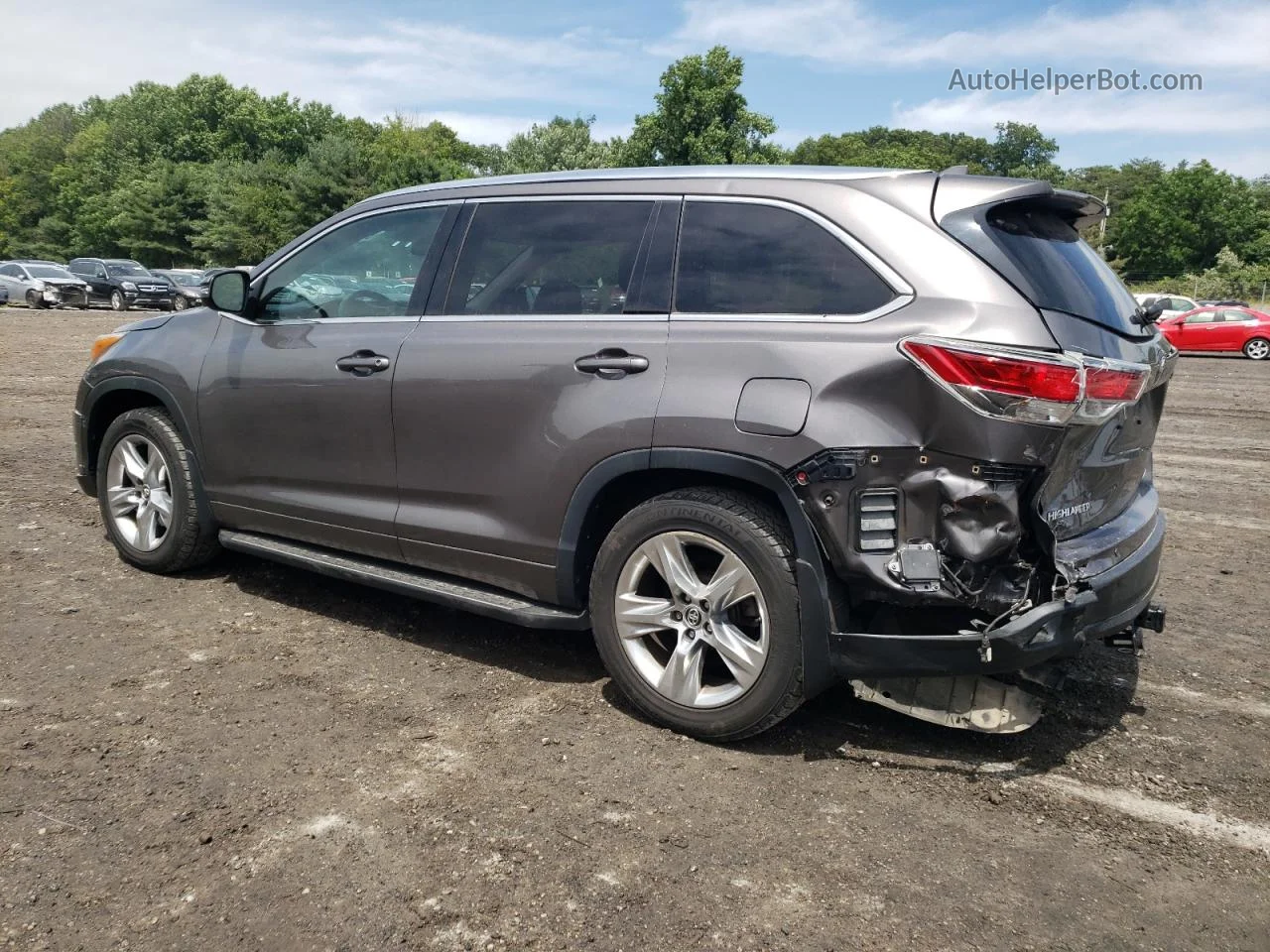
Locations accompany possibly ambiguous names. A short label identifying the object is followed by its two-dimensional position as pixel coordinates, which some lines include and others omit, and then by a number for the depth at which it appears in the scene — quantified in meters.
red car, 25.69
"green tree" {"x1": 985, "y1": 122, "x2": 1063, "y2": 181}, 130.12
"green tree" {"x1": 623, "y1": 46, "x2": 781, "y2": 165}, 67.31
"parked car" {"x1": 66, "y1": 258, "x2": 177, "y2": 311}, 35.59
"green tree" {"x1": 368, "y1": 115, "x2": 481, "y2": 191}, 55.88
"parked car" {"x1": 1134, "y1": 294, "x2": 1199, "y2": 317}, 27.05
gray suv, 3.08
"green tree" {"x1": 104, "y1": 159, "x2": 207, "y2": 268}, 68.50
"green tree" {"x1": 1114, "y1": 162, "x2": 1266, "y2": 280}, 87.25
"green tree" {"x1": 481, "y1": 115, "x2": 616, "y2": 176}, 67.69
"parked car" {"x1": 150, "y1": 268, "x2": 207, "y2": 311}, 35.78
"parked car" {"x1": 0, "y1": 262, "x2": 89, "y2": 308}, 34.84
